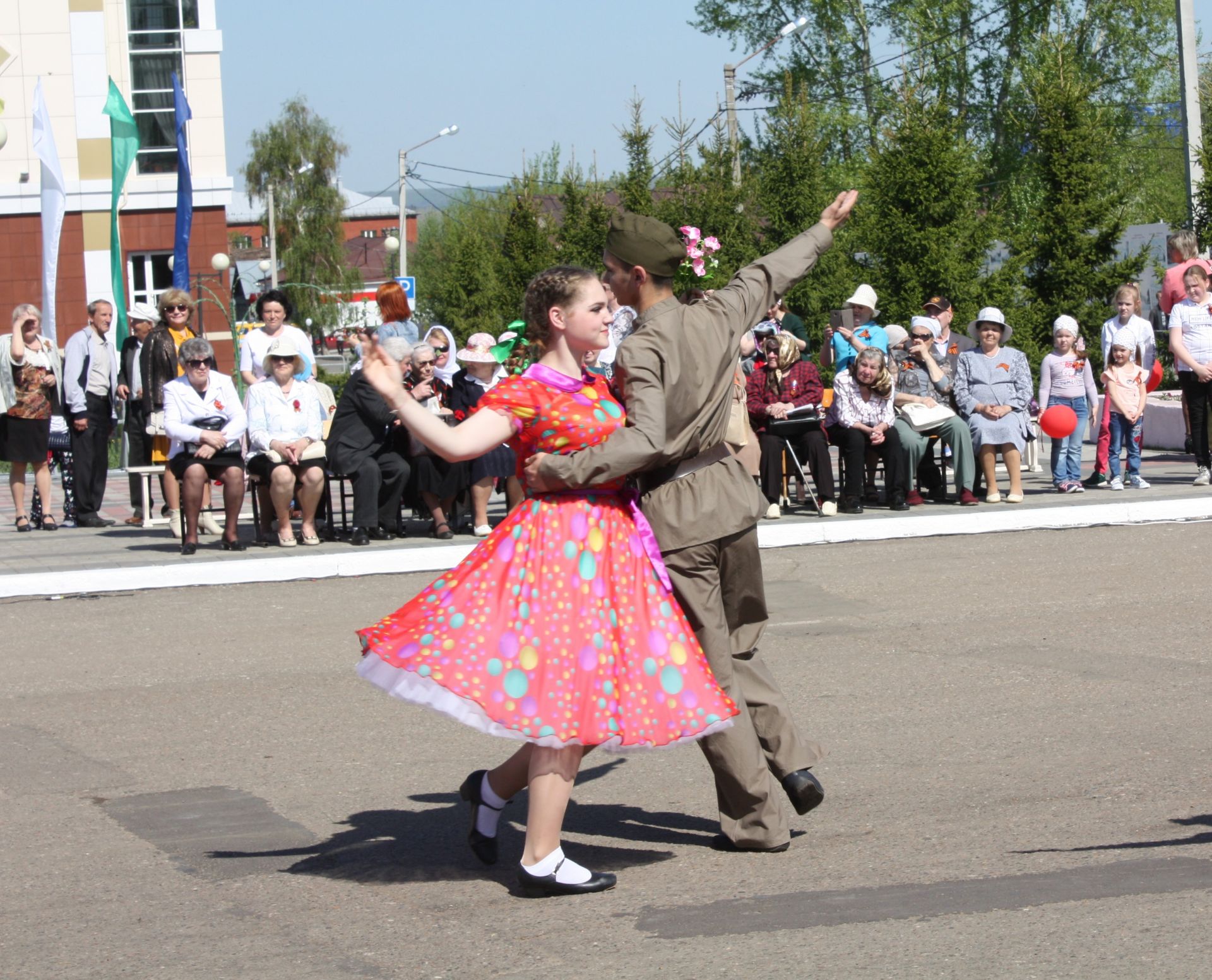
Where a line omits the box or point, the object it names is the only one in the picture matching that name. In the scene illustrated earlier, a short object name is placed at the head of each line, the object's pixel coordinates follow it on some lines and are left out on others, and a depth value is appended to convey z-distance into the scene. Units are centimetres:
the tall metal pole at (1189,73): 2325
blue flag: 2058
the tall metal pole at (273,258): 6656
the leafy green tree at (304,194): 7956
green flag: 1931
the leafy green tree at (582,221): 2873
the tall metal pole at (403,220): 5671
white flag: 1869
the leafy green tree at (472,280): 4609
